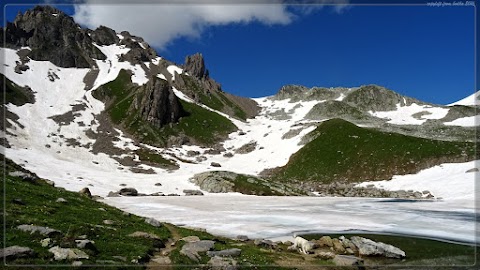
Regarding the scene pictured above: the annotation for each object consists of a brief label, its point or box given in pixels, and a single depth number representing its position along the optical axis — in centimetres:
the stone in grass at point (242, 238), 3484
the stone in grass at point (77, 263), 1852
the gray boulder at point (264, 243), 3188
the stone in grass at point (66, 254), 1916
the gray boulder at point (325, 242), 3303
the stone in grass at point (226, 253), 2489
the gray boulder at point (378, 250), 2978
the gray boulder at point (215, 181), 9319
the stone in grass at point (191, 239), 2949
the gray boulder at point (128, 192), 8246
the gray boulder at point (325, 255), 2866
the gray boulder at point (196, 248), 2356
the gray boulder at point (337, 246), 3150
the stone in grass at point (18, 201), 2889
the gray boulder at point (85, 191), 6377
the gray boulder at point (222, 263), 2168
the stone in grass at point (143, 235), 2745
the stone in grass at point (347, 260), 2673
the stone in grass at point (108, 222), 3080
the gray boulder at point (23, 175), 4079
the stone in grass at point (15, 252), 1791
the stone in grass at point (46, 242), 2040
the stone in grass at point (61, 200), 3522
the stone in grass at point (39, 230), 2227
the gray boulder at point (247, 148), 15910
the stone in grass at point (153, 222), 3632
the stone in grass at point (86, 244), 2097
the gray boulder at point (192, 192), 8885
